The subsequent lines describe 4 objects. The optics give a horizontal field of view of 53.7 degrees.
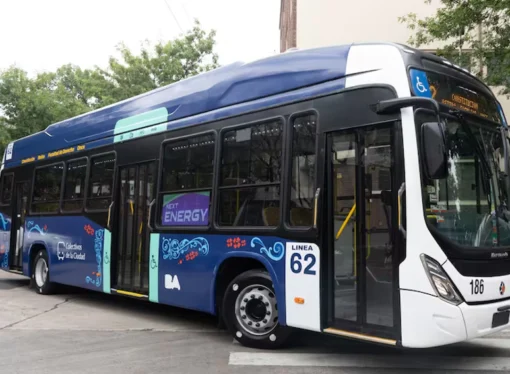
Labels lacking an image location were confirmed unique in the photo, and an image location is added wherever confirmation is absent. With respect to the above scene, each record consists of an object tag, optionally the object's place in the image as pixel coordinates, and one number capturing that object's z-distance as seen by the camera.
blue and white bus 4.34
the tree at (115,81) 24.23
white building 15.54
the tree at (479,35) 10.46
